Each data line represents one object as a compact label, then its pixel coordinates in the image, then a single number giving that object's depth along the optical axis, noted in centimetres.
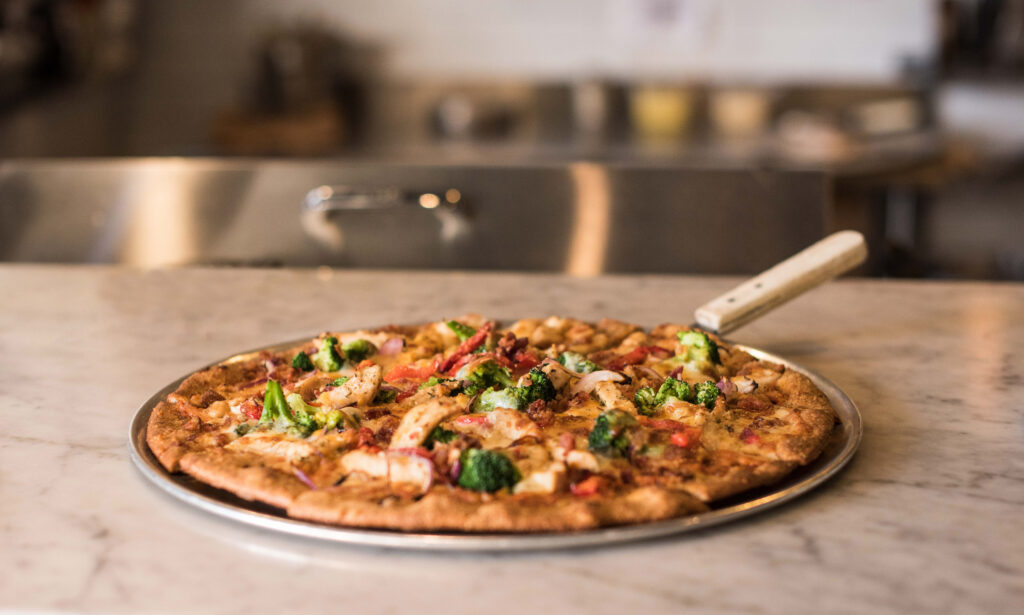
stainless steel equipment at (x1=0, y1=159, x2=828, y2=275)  140
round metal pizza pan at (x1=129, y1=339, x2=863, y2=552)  61
